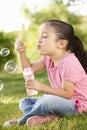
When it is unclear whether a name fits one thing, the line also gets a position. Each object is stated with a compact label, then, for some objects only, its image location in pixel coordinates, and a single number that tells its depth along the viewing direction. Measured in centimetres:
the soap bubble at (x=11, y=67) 354
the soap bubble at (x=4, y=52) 365
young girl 306
